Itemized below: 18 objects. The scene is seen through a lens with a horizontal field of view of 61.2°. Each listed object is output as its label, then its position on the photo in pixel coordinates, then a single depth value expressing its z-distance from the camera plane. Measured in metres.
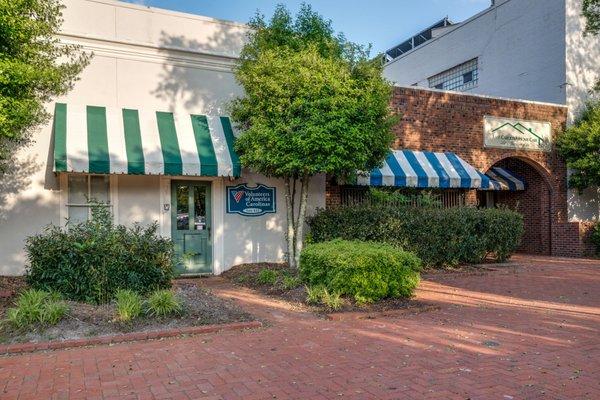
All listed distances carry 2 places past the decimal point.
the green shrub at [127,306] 6.81
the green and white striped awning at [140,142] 10.34
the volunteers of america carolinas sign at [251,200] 12.59
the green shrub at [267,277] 10.33
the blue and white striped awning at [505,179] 17.05
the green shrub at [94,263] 7.79
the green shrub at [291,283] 9.50
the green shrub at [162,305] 7.07
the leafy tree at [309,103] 10.28
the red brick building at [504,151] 15.07
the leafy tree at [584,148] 16.11
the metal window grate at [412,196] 13.95
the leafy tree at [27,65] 7.55
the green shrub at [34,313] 6.43
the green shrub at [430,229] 12.06
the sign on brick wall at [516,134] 16.14
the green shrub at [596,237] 17.03
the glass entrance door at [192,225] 12.09
